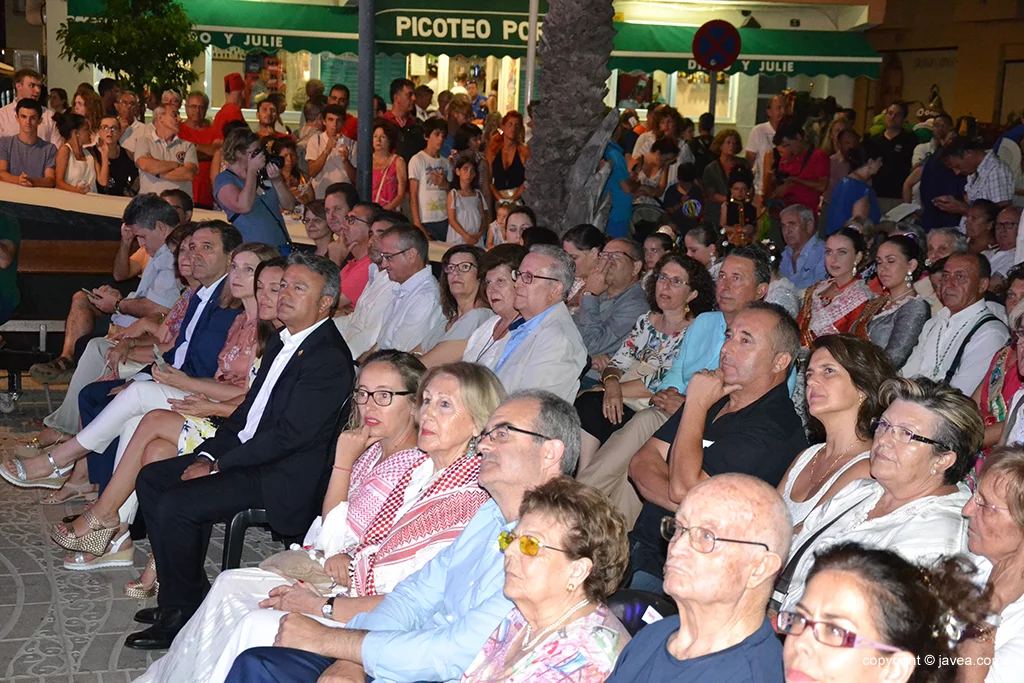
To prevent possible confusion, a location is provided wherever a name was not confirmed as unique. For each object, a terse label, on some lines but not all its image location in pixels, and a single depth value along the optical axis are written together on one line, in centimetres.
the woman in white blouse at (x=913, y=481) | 342
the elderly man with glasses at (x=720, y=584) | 259
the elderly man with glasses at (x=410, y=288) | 706
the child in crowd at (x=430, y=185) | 1088
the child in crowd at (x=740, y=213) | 998
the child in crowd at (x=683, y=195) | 1112
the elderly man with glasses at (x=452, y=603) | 343
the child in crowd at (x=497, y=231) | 984
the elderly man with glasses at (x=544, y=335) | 555
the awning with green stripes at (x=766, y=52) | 1869
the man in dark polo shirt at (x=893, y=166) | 1291
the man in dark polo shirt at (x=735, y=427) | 429
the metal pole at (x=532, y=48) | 1190
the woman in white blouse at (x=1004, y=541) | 296
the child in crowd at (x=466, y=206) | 1066
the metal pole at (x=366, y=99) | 817
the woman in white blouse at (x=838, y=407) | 402
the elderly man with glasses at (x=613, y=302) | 691
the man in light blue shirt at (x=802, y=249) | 886
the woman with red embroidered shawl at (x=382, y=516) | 403
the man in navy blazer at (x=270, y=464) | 509
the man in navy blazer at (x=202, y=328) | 647
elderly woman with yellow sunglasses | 295
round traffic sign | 1294
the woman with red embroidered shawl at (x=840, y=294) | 694
